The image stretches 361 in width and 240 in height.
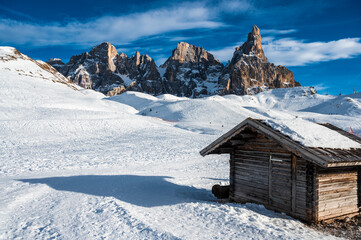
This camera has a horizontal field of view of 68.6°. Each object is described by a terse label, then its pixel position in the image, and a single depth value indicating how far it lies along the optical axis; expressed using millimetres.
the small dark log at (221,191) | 12867
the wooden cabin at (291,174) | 9062
